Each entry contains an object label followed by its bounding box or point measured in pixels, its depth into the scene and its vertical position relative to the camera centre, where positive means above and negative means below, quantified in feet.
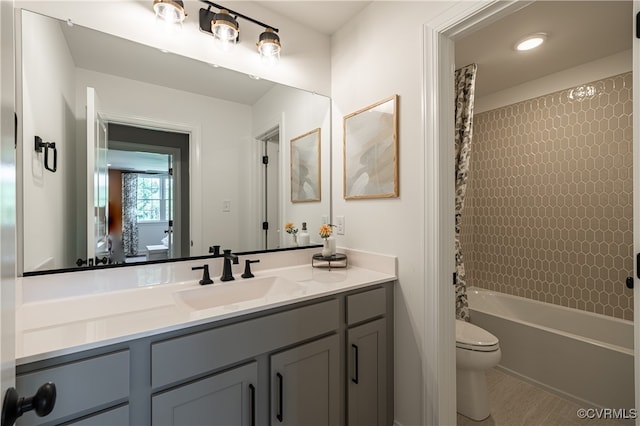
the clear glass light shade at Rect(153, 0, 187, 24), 4.42 +3.22
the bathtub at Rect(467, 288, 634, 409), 5.87 -3.30
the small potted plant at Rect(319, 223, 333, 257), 5.98 -0.49
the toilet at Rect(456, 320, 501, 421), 5.70 -3.34
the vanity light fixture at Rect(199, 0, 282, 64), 4.92 +3.31
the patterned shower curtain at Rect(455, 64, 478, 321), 7.00 +1.69
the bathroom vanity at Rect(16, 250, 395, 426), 2.71 -1.72
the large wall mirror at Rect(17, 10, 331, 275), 3.85 +1.02
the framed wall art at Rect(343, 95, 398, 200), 5.16 +1.18
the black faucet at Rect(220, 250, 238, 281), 4.88 -0.98
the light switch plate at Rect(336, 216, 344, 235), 6.36 -0.32
